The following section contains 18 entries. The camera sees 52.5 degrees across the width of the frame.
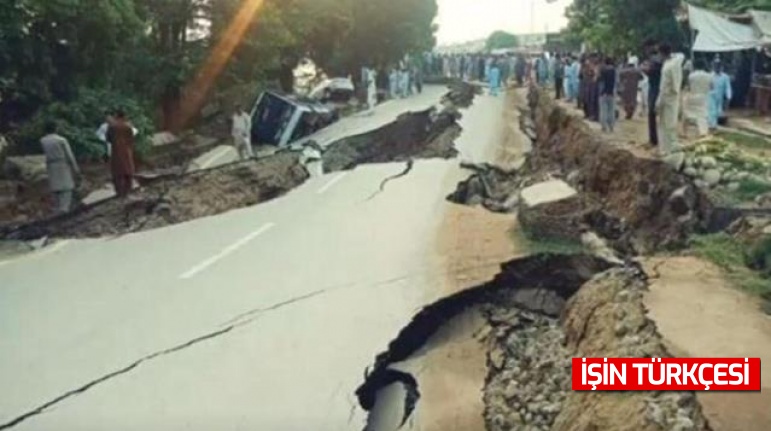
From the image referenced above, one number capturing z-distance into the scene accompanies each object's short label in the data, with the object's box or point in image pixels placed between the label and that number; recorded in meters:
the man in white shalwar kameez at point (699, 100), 11.92
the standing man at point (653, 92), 11.18
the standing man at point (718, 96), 13.47
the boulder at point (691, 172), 9.34
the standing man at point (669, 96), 9.52
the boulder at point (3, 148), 13.78
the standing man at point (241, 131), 15.16
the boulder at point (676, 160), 9.60
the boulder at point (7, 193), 11.95
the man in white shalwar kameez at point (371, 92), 27.77
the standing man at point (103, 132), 12.86
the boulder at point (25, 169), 13.29
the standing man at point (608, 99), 13.45
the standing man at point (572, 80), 20.14
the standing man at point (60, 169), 10.13
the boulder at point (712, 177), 9.13
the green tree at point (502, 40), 86.10
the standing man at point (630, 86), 15.27
